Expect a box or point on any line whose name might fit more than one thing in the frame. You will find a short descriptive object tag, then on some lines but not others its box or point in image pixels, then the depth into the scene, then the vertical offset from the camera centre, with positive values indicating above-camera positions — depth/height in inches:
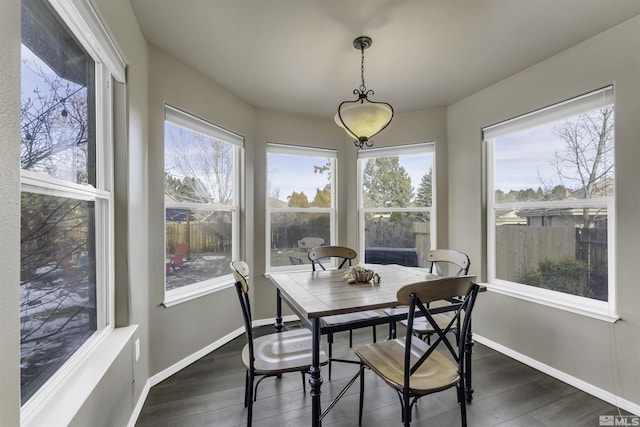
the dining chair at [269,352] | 63.1 -34.3
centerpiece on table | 82.5 -18.6
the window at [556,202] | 85.2 +2.9
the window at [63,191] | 40.6 +4.4
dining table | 58.8 -20.6
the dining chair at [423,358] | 54.9 -33.9
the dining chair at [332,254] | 101.0 -16.7
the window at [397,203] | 140.0 +4.6
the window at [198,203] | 98.1 +4.4
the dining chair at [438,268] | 87.8 -19.1
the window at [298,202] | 139.9 +5.8
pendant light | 76.9 +27.0
